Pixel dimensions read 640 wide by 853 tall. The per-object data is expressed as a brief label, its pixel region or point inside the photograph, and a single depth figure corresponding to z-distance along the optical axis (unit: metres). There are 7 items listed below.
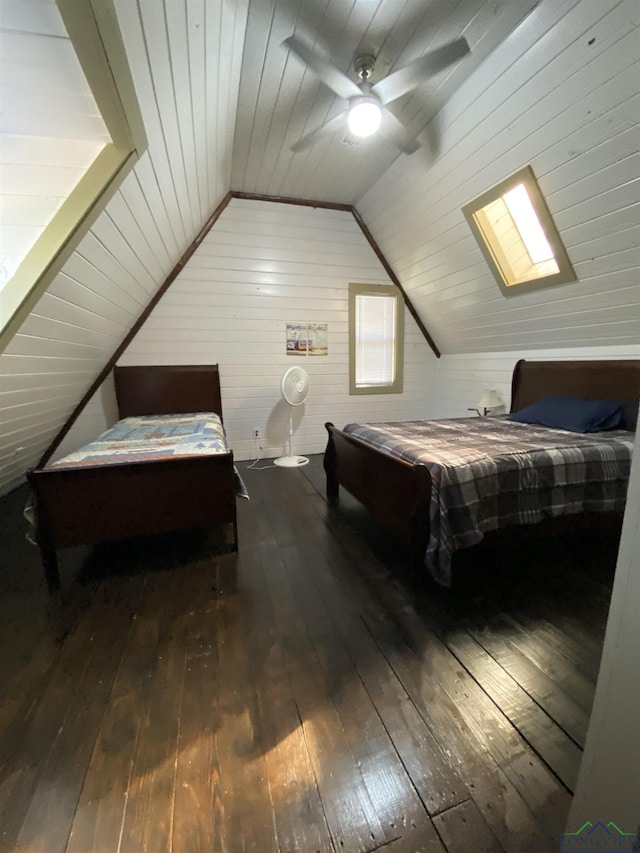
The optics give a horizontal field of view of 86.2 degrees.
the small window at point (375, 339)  4.34
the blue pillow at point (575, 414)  2.56
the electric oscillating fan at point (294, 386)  3.69
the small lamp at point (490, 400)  3.72
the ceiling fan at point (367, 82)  1.67
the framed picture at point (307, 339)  4.13
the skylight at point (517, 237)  2.46
